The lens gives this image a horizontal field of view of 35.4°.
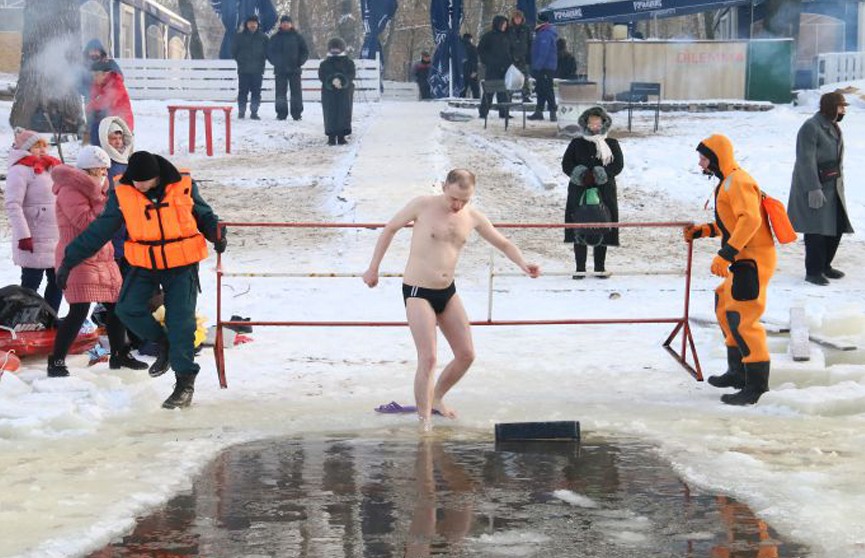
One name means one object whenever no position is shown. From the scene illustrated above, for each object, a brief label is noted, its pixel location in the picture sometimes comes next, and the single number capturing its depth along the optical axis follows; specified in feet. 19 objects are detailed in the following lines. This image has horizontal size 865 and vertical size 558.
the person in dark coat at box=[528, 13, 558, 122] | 78.33
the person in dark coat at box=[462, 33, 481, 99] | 97.50
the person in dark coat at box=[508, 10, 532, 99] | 84.63
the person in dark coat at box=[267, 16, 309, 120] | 83.87
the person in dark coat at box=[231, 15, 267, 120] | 85.66
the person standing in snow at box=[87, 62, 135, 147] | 55.77
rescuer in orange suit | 27.45
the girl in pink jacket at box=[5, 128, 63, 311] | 32.99
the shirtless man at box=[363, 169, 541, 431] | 25.76
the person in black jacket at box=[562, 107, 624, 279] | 41.93
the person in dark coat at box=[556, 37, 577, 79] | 92.79
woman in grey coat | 41.06
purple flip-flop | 27.07
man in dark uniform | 26.99
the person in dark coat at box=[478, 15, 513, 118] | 82.23
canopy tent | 98.32
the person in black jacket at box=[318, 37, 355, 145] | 72.79
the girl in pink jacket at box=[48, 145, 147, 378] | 29.63
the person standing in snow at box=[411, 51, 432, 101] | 114.73
